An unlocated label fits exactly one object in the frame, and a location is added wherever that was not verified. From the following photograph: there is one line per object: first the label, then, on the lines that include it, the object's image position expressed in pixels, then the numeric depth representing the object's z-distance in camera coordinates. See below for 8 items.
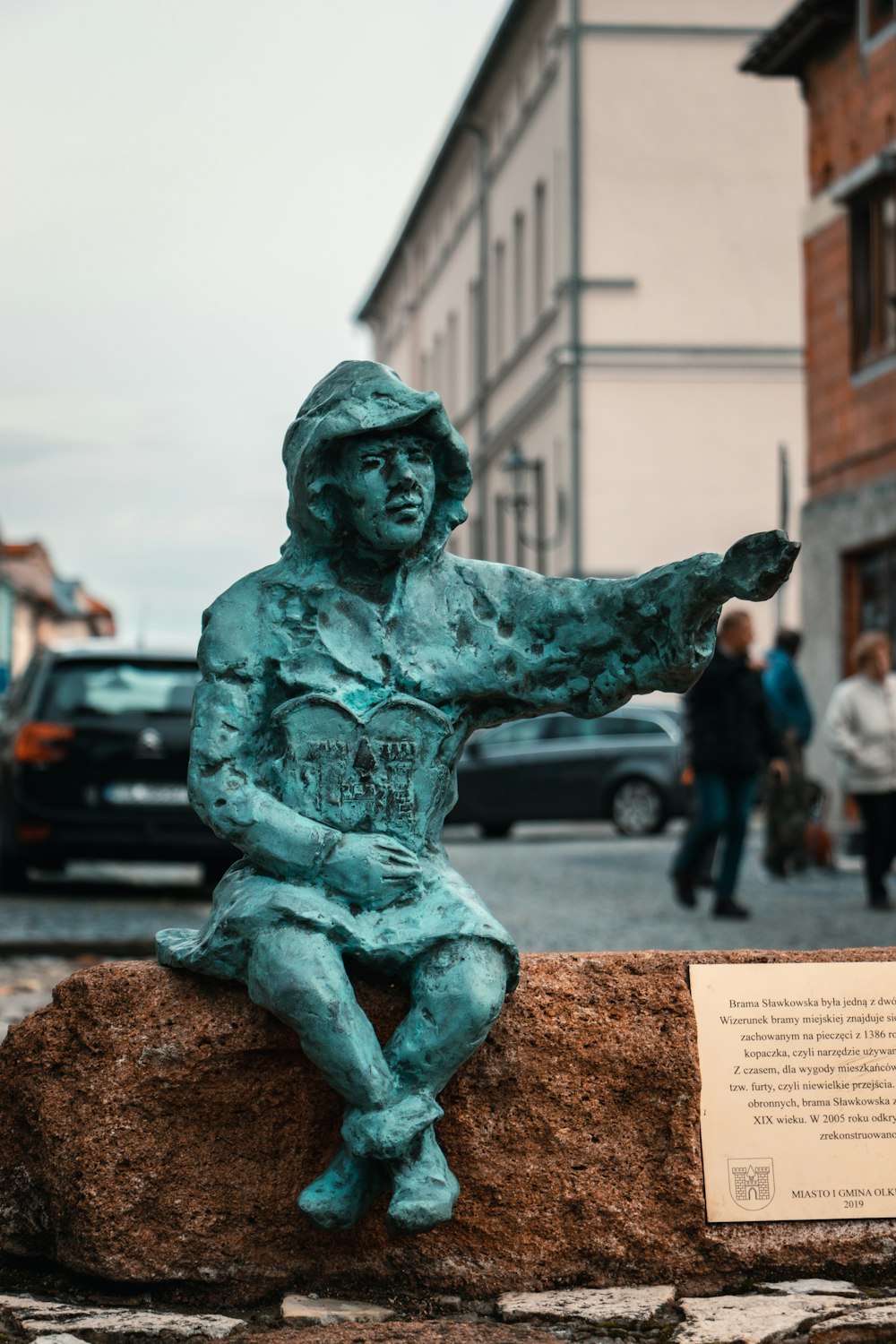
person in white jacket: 12.20
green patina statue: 3.70
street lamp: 24.94
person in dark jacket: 11.29
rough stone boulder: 3.85
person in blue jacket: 14.17
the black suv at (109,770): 11.61
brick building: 17.73
